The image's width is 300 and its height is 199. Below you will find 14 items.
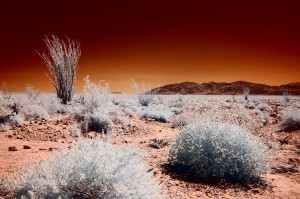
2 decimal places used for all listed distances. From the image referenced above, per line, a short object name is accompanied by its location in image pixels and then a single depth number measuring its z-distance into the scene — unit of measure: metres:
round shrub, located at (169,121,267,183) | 3.94
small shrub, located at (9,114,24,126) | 7.89
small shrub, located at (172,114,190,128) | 9.32
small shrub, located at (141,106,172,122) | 11.85
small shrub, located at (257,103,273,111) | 17.32
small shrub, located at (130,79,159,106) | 18.83
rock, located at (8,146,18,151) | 5.13
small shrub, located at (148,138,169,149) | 6.44
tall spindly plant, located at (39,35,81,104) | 13.28
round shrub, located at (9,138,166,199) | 2.14
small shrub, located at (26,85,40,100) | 19.45
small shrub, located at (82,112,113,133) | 8.15
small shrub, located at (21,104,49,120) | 9.22
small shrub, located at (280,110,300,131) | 9.78
